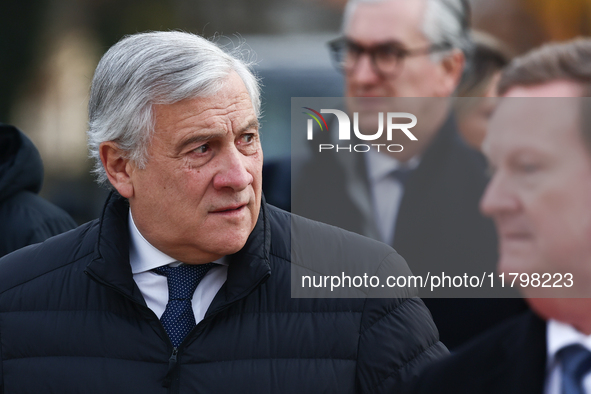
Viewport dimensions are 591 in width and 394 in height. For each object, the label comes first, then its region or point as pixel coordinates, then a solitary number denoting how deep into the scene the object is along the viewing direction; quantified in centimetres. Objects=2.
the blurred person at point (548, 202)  257
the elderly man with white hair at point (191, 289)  380
